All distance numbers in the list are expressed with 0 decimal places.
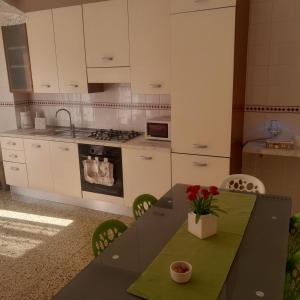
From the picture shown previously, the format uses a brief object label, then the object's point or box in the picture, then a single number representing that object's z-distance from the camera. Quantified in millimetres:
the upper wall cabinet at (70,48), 3195
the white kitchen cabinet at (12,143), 3734
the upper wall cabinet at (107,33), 2953
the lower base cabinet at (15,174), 3846
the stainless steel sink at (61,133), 3543
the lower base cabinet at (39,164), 3607
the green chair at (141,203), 1963
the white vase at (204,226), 1400
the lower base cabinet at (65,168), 3424
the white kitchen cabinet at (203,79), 2391
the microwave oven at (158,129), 3033
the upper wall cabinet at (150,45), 2768
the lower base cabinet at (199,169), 2646
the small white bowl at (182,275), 1115
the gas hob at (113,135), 3238
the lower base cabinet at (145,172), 2918
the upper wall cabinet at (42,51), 3377
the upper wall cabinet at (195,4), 2322
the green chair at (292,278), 1350
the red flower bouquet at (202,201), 1396
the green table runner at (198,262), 1082
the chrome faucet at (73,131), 3476
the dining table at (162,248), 1101
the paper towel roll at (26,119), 3998
